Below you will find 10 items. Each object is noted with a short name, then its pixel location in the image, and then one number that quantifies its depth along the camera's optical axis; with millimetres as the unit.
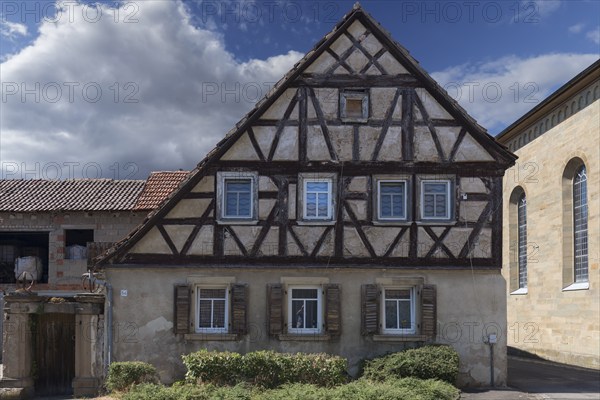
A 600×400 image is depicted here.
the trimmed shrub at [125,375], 14539
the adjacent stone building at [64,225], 16281
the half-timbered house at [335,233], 15898
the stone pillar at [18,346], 15544
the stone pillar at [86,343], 15609
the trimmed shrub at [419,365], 14398
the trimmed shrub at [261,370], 14516
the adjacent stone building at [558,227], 21031
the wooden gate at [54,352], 16094
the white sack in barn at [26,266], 25031
